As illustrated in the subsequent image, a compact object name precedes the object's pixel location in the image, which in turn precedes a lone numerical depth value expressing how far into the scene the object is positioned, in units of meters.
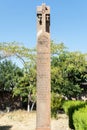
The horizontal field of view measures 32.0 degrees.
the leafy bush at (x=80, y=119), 4.98
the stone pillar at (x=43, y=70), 5.42
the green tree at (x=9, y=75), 14.15
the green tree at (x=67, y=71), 13.61
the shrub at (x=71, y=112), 7.93
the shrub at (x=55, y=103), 11.13
